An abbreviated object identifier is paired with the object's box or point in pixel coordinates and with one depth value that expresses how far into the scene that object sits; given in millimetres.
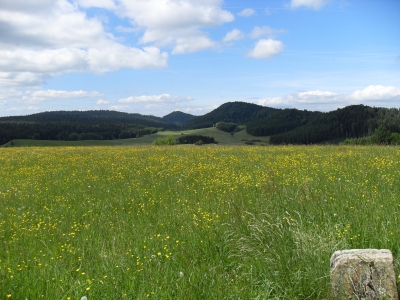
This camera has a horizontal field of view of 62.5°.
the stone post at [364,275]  3205
